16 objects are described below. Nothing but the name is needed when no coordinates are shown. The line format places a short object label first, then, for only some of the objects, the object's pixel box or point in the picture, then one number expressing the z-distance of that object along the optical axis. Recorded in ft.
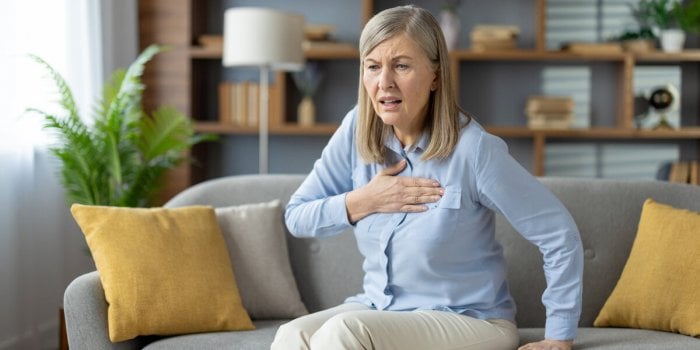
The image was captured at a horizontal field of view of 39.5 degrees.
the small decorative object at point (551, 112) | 18.22
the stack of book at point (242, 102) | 18.63
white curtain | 13.21
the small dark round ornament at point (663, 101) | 18.48
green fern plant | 13.00
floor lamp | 15.55
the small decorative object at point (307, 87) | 18.71
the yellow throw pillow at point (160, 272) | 8.69
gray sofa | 9.62
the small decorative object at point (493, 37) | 18.16
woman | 7.38
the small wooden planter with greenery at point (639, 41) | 18.24
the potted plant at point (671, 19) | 17.89
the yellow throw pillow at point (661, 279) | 8.79
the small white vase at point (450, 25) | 18.37
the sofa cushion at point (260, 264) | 9.55
